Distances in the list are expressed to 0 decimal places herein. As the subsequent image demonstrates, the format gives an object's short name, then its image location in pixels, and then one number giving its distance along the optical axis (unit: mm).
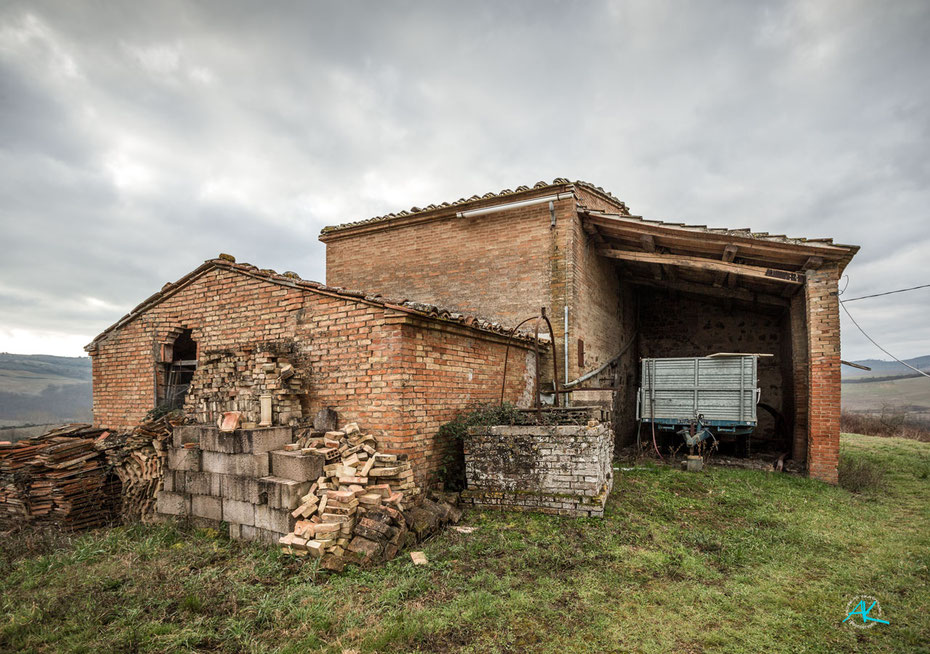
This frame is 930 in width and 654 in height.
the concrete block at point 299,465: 5352
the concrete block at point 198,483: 6066
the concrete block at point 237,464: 5629
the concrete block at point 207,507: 5957
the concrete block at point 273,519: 5219
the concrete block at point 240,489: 5551
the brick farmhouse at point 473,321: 6344
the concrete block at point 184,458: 6223
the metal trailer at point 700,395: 9656
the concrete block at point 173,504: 6305
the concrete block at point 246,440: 5648
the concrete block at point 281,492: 5227
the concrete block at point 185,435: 6344
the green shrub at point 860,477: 8141
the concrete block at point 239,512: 5590
